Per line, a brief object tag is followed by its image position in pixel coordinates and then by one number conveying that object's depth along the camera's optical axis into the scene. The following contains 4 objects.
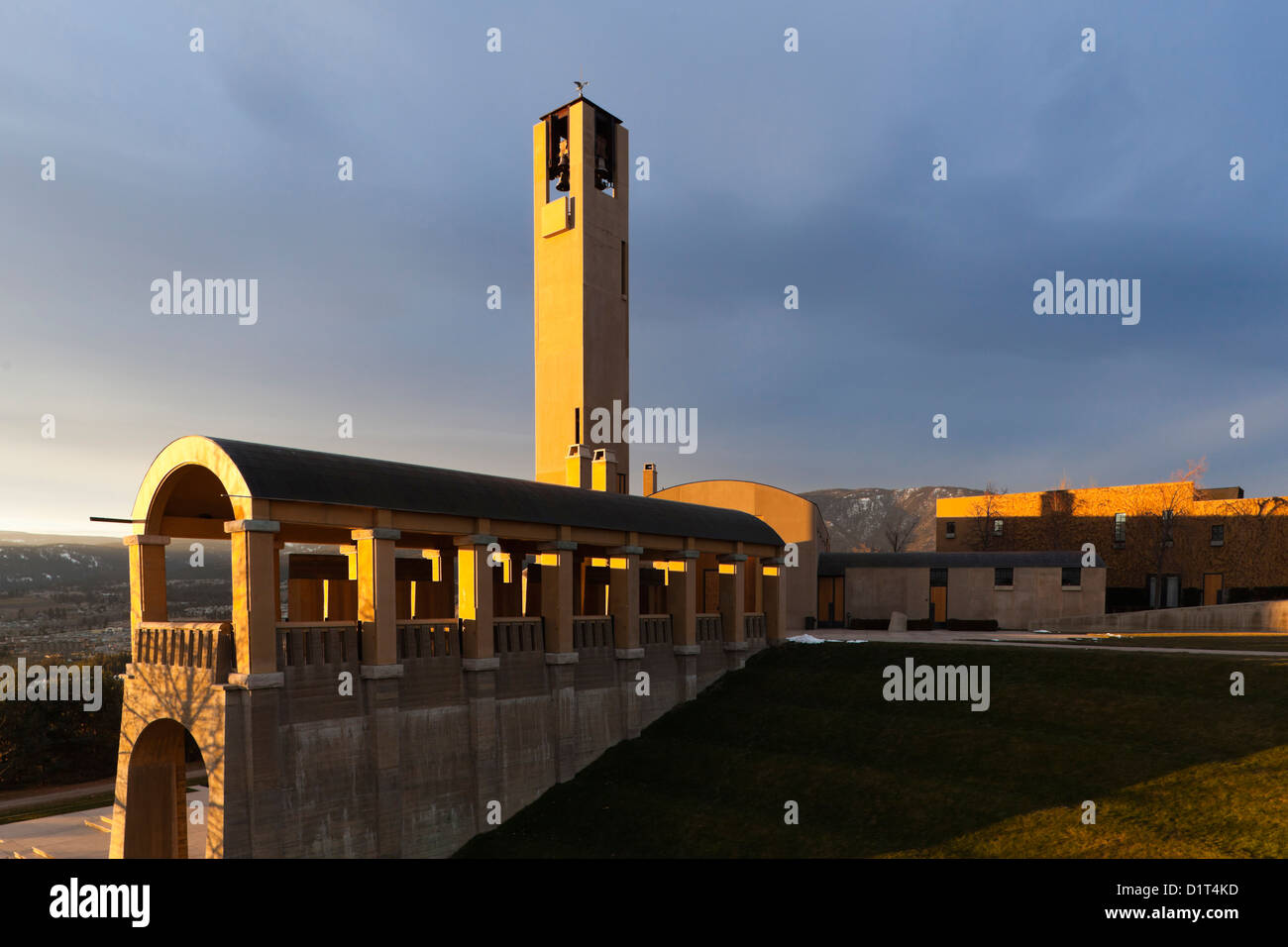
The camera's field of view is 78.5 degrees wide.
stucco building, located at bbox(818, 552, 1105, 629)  54.34
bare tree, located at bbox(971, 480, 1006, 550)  80.31
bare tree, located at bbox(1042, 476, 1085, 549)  76.75
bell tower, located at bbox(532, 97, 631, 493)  46.06
